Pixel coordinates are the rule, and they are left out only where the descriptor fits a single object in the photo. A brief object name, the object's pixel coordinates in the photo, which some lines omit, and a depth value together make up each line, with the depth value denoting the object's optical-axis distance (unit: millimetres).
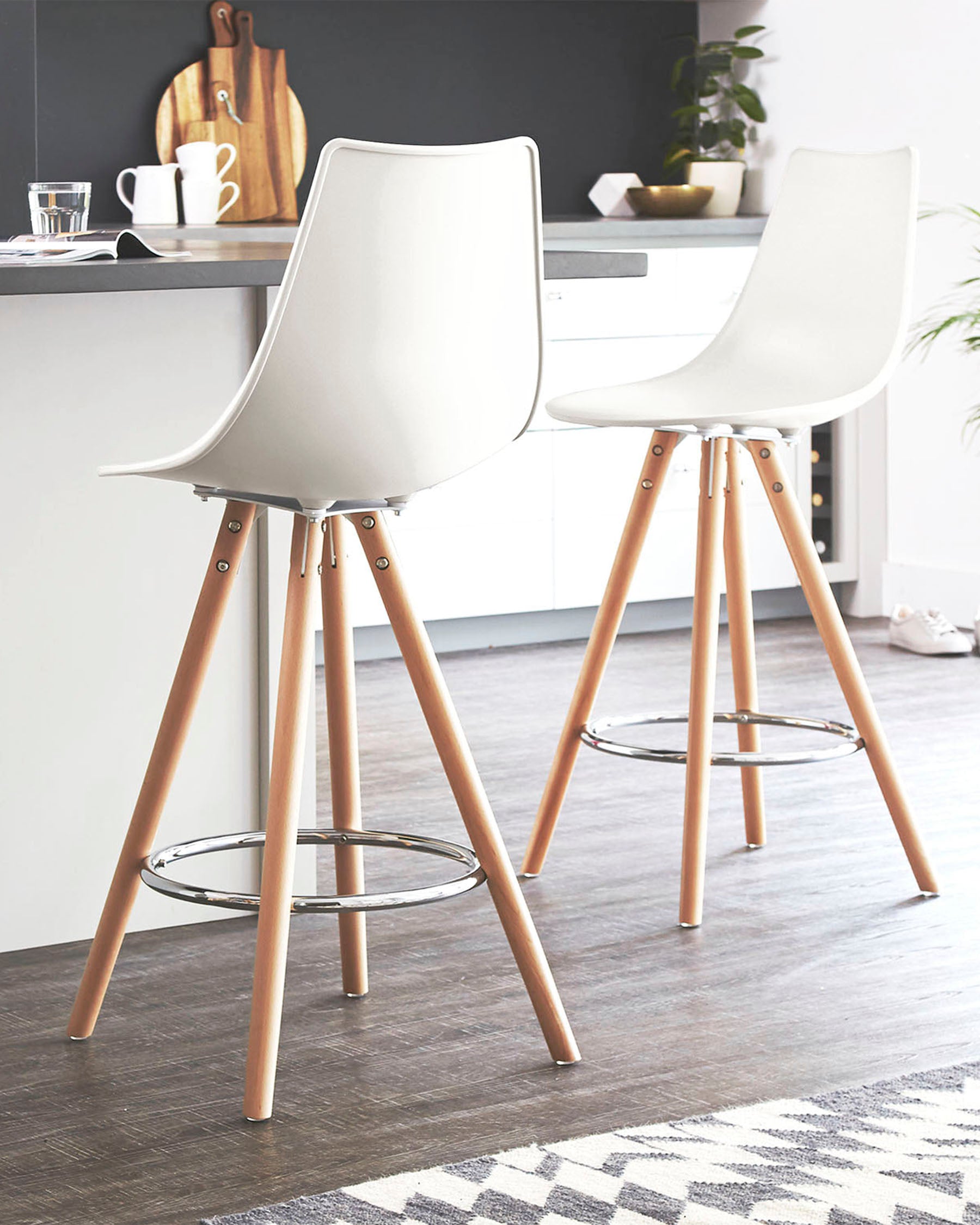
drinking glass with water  3942
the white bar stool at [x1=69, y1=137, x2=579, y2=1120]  2953
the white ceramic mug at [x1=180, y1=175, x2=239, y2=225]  7477
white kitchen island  3915
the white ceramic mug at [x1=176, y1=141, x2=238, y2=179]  7453
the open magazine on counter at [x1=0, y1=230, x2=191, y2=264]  3652
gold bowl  8057
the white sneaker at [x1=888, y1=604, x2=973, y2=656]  7363
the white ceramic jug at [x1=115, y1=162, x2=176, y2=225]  7447
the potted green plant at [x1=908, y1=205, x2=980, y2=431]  7621
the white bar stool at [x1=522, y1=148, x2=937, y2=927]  4193
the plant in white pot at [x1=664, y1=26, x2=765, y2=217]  8267
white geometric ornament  8327
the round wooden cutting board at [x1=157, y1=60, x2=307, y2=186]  7746
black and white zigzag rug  2771
